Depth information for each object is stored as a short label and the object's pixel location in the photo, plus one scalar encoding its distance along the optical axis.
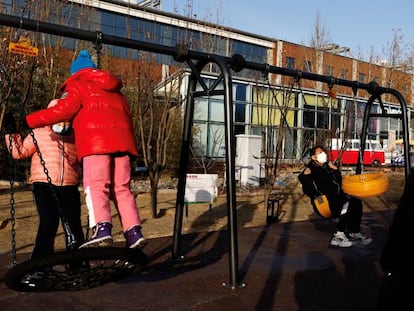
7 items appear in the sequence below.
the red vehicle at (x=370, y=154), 24.41
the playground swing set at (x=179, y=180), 2.64
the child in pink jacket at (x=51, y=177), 3.81
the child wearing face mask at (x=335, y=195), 6.01
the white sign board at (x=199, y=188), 7.36
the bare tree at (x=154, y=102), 8.78
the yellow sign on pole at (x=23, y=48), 3.25
